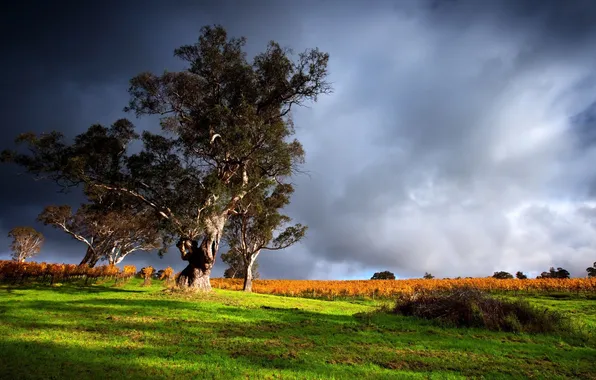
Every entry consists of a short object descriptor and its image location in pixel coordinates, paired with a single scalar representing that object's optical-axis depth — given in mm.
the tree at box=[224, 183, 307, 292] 43906
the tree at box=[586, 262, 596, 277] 74662
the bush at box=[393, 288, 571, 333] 15773
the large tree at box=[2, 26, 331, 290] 29098
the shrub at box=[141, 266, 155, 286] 40494
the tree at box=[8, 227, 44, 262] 60656
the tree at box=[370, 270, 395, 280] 92625
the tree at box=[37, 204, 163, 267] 49469
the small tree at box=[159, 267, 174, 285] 56969
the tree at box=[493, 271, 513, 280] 73575
